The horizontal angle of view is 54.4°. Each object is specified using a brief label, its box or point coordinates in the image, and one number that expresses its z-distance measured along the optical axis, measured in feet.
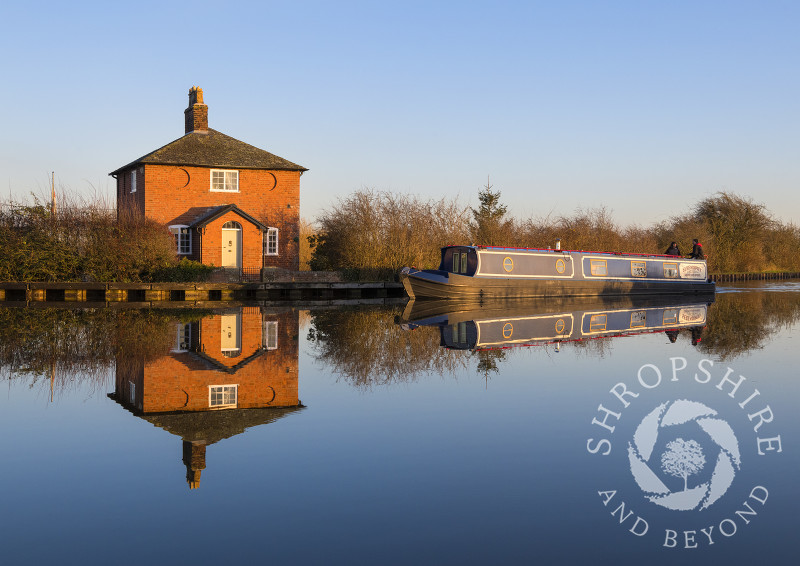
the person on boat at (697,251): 106.73
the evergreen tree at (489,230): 107.96
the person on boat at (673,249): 109.09
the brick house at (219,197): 98.99
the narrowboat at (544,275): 81.87
